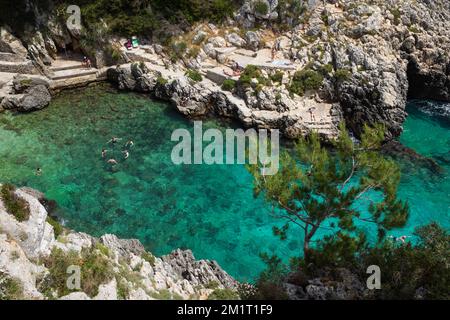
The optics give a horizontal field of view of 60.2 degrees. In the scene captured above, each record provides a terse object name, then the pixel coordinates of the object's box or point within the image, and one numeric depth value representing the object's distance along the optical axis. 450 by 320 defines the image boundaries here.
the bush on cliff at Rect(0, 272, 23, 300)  12.80
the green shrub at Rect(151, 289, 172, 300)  15.56
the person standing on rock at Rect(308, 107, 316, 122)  35.17
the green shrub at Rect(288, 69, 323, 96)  36.97
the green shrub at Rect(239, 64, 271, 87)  36.97
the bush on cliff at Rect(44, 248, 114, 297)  14.14
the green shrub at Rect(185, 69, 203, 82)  39.31
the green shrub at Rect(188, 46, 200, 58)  41.62
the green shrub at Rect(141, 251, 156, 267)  19.95
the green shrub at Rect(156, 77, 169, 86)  39.50
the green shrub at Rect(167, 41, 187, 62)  42.12
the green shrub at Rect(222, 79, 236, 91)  37.78
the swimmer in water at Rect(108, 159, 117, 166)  31.16
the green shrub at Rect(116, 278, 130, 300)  14.52
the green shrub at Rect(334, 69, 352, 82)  36.44
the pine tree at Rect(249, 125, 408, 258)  15.51
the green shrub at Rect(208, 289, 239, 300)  15.54
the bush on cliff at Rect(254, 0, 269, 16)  42.69
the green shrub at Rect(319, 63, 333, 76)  37.31
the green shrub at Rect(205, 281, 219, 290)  17.72
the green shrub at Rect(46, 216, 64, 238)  18.39
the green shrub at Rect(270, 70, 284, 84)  37.56
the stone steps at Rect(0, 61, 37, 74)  40.12
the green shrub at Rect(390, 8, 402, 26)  40.31
